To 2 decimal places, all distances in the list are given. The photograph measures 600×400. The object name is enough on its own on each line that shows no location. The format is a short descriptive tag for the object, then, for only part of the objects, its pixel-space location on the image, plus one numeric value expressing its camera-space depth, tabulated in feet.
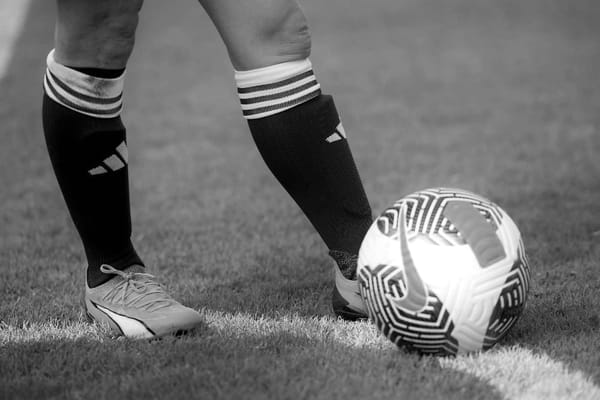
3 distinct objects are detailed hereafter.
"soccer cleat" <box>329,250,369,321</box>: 18.19
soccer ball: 15.53
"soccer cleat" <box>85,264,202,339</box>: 17.33
